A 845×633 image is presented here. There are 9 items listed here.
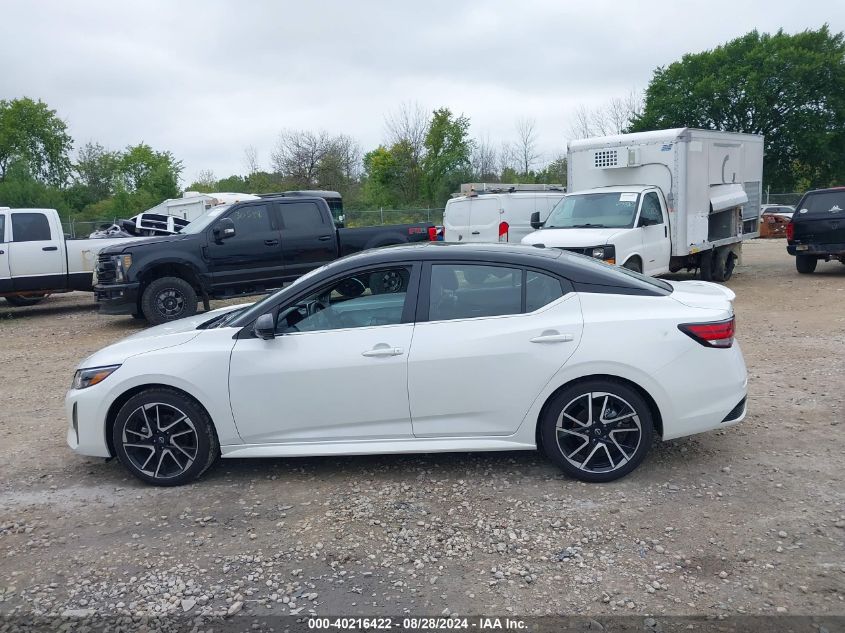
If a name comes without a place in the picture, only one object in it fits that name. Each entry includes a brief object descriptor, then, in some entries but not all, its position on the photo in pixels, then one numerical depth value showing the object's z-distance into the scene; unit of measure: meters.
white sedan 4.57
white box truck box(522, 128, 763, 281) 12.14
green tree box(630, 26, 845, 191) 42.59
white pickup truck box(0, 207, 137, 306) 13.28
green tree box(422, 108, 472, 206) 39.28
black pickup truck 11.42
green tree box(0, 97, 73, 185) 59.62
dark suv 14.94
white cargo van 15.11
